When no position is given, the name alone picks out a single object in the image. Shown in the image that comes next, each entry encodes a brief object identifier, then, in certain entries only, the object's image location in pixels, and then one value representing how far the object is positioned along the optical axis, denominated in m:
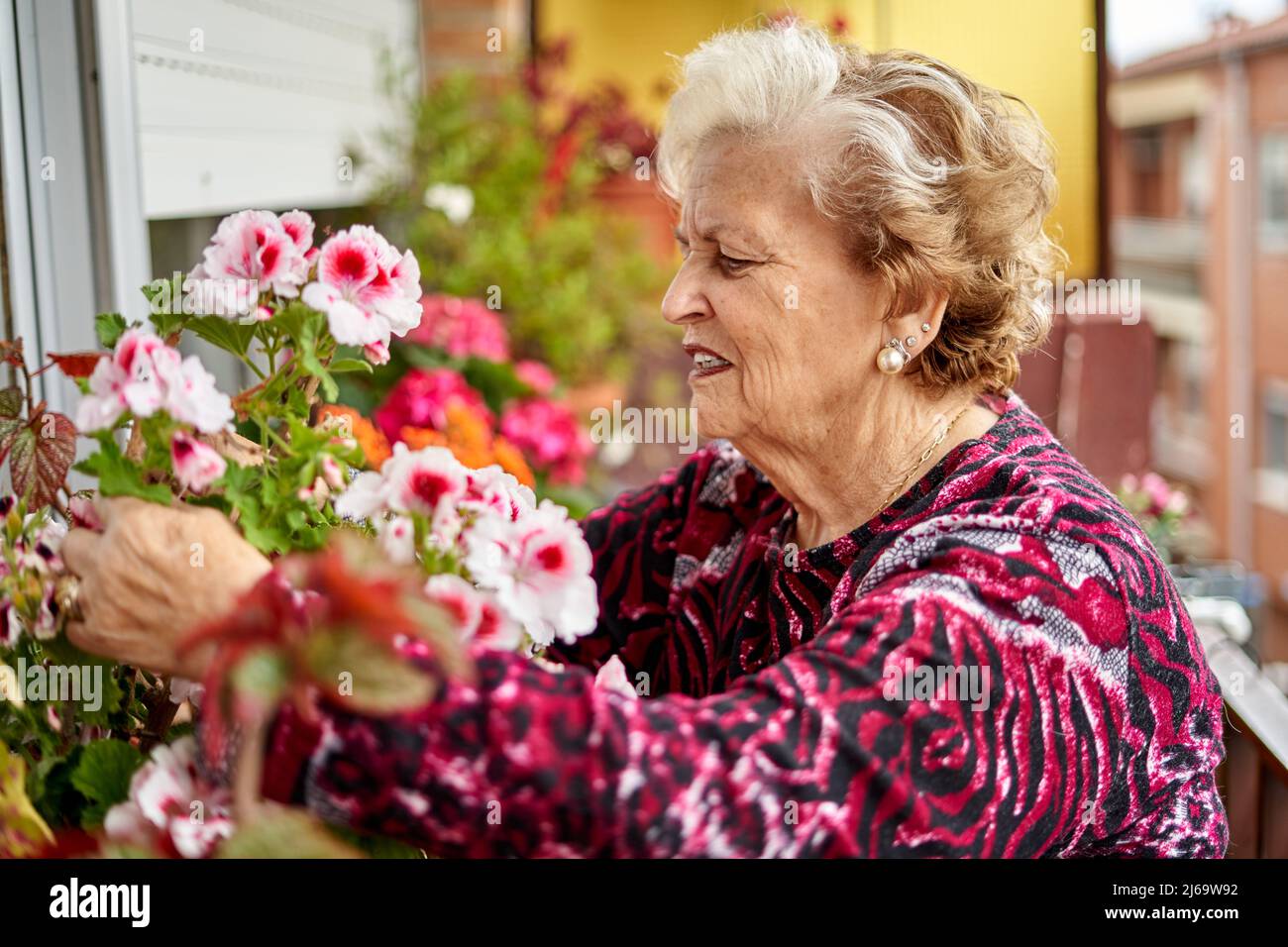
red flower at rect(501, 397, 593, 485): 2.95
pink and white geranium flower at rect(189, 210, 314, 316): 1.01
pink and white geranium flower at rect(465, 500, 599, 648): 0.93
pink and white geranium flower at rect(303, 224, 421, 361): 0.99
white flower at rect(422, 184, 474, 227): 3.65
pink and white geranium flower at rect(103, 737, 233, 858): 0.89
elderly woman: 0.87
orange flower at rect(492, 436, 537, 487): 1.95
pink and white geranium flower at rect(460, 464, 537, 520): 0.98
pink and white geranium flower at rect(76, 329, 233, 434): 0.88
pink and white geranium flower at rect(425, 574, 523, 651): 0.90
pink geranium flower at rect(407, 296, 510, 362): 3.00
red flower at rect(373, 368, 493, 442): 2.51
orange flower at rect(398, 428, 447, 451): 2.13
